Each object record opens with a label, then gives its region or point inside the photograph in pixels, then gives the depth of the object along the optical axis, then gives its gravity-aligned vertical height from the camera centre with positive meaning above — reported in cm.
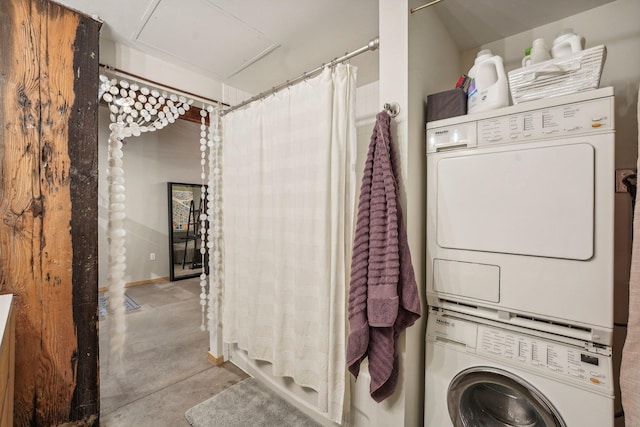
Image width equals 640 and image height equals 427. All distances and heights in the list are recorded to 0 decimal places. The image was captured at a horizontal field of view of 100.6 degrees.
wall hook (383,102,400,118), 121 +47
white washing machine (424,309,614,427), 92 -64
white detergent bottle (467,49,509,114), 116 +57
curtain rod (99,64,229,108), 165 +89
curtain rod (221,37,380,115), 126 +77
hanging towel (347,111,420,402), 108 -27
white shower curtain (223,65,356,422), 134 -10
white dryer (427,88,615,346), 92 -1
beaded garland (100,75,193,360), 159 +18
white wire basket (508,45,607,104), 96 +52
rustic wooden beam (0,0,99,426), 128 +0
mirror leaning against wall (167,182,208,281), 447 -29
